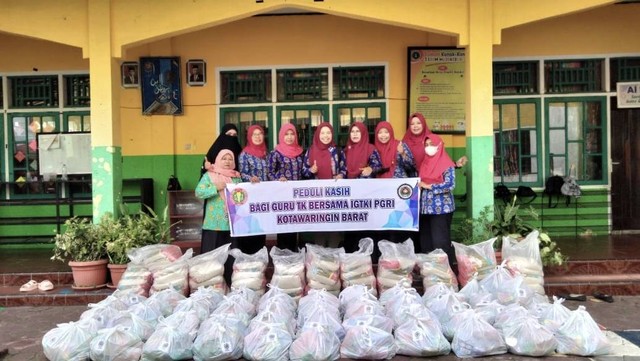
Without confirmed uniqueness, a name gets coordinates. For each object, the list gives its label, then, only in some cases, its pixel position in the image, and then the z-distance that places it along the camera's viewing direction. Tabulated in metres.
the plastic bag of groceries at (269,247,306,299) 5.25
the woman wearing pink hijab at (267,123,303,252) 6.04
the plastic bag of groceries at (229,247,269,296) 5.24
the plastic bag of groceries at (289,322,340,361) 3.98
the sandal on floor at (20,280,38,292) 5.98
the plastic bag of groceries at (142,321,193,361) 4.00
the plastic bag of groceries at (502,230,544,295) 5.34
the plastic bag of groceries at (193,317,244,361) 4.04
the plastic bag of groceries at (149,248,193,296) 5.29
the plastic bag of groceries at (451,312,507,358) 4.11
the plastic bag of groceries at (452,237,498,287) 5.41
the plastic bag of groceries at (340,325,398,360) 4.05
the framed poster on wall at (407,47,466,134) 7.85
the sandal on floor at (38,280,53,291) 5.99
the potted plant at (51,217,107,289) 5.92
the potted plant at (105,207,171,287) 5.89
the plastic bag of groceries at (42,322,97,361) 4.09
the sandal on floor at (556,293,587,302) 5.66
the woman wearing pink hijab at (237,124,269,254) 5.96
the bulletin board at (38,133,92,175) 8.02
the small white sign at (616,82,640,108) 7.96
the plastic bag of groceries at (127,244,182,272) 5.44
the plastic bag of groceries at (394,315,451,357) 4.11
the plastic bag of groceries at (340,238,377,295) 5.30
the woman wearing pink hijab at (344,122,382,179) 6.08
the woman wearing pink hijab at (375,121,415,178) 6.05
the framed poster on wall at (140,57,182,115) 7.94
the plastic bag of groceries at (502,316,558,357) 4.06
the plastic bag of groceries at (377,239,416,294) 5.30
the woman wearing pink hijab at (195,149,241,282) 5.84
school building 7.92
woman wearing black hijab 6.03
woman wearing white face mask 5.85
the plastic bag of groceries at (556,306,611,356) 4.12
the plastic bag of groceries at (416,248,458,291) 5.33
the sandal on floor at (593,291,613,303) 5.64
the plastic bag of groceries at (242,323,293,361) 4.00
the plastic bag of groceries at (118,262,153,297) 5.30
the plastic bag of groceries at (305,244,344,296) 5.29
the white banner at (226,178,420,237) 5.87
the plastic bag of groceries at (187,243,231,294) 5.31
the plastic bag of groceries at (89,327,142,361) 4.01
